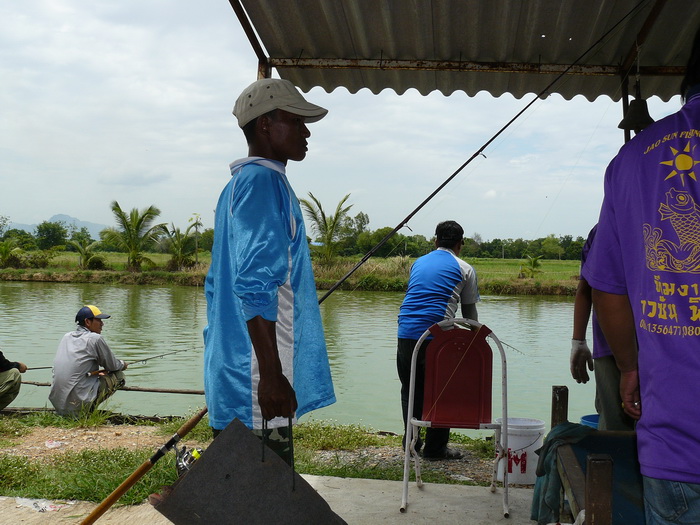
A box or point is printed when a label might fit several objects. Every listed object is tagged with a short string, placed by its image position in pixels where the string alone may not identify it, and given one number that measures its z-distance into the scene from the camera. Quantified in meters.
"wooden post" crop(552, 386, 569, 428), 3.15
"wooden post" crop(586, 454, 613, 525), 1.61
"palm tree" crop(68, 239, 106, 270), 36.00
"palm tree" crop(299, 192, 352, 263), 29.25
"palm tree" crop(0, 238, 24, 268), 36.47
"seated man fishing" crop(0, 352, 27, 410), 6.29
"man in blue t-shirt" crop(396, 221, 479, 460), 4.58
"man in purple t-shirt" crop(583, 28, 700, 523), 1.31
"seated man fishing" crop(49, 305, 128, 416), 6.31
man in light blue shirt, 1.93
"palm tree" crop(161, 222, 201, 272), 34.66
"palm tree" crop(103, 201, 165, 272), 32.91
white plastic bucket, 4.07
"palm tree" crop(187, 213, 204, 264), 33.44
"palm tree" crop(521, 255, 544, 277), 32.18
